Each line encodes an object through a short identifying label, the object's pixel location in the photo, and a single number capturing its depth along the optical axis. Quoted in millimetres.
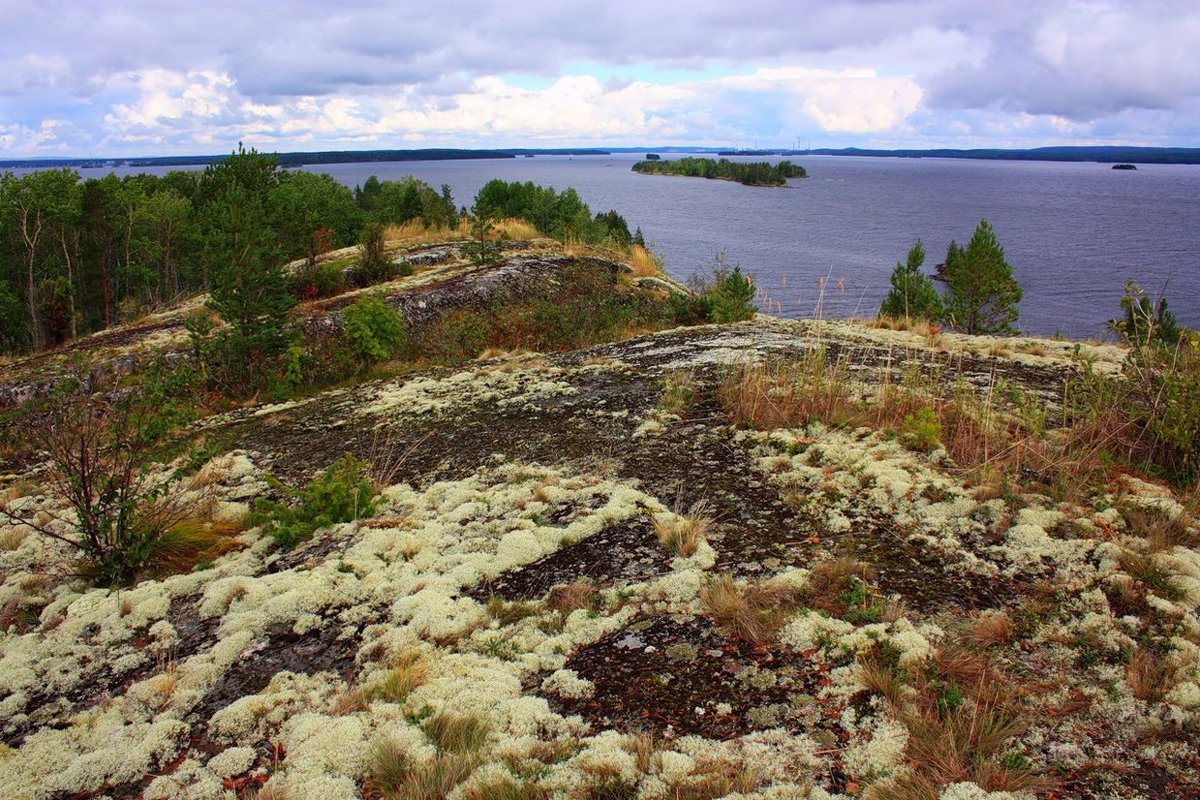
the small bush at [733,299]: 13289
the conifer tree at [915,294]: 33531
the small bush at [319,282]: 15844
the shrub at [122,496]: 4895
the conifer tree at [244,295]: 10219
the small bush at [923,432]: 5594
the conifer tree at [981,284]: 39250
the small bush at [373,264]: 16438
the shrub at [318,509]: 5391
